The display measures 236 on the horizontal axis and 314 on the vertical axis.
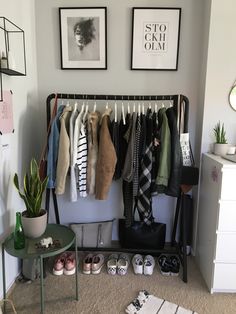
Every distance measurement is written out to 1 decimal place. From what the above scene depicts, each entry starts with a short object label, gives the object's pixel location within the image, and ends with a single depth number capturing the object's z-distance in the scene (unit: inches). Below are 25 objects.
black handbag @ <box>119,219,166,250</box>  84.9
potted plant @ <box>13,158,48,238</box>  60.1
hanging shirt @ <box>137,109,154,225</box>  69.6
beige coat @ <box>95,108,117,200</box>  68.6
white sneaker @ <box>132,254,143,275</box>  77.3
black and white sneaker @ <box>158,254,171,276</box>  77.2
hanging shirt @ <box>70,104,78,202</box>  70.2
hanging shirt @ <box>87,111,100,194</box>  71.3
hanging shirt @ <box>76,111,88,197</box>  70.6
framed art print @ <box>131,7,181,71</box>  79.2
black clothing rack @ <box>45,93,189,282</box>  71.5
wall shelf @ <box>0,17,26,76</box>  59.1
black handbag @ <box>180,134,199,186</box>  69.4
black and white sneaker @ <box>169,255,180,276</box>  77.1
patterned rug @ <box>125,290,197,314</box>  62.1
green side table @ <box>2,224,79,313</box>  53.8
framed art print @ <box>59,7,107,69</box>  79.7
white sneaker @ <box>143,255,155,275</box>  76.9
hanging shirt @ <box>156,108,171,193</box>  68.4
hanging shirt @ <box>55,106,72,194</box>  69.4
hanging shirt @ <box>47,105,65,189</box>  70.8
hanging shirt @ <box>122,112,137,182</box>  69.4
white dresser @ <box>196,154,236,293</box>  63.2
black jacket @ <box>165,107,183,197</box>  68.3
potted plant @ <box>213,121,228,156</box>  74.6
